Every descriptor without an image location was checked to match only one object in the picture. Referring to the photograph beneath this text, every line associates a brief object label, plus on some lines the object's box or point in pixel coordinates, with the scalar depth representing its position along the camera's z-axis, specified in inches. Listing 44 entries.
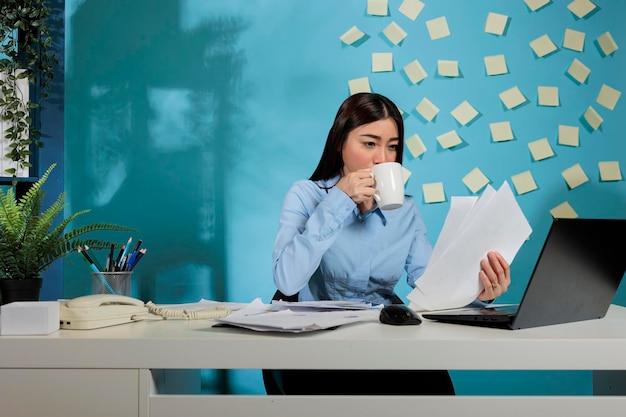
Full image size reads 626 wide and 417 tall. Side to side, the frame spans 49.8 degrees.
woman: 59.6
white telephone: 40.3
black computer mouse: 41.6
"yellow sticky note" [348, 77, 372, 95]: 92.9
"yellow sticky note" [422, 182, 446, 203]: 92.1
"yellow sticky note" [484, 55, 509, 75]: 92.7
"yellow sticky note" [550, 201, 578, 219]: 91.8
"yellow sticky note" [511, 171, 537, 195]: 92.0
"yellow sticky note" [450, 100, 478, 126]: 92.4
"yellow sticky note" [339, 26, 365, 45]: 93.2
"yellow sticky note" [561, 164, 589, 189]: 91.8
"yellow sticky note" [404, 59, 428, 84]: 93.0
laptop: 39.3
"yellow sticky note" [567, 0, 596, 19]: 92.6
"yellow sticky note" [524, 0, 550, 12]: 92.9
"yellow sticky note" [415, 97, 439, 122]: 92.7
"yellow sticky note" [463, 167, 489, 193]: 92.1
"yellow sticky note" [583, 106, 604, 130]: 92.1
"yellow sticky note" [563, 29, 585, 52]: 92.6
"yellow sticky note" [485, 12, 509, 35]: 93.0
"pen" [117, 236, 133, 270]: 71.6
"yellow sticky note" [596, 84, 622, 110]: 92.2
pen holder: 64.2
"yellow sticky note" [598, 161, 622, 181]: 91.7
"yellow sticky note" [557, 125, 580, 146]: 92.0
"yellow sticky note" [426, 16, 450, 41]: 93.1
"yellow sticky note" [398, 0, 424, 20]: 93.2
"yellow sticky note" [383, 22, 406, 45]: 93.3
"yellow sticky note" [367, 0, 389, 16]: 93.3
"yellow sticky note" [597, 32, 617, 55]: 92.5
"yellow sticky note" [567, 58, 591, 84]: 92.5
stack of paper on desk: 37.6
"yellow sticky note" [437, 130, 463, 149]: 92.4
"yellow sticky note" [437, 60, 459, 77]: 92.8
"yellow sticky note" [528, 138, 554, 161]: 92.0
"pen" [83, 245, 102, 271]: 89.7
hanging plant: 90.4
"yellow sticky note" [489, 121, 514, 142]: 92.4
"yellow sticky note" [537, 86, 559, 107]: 92.6
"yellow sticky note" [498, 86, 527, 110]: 92.6
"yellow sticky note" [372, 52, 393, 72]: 93.0
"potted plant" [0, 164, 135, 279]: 50.9
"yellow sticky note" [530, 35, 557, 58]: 92.7
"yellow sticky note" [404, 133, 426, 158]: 92.6
